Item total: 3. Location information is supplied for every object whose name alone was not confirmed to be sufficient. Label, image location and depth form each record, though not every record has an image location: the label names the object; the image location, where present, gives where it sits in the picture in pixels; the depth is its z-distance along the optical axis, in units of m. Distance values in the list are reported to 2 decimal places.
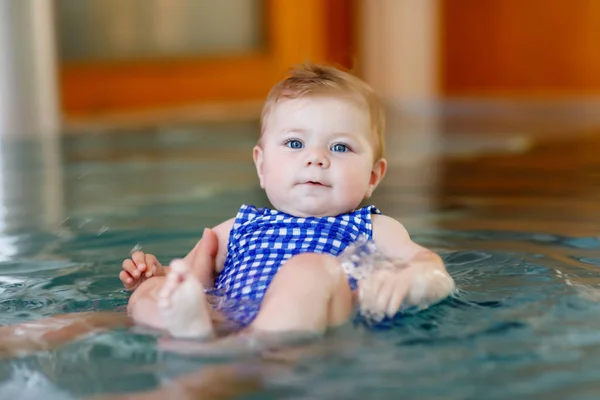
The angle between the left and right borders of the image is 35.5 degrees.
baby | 1.57
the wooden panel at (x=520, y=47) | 8.04
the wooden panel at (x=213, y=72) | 6.63
